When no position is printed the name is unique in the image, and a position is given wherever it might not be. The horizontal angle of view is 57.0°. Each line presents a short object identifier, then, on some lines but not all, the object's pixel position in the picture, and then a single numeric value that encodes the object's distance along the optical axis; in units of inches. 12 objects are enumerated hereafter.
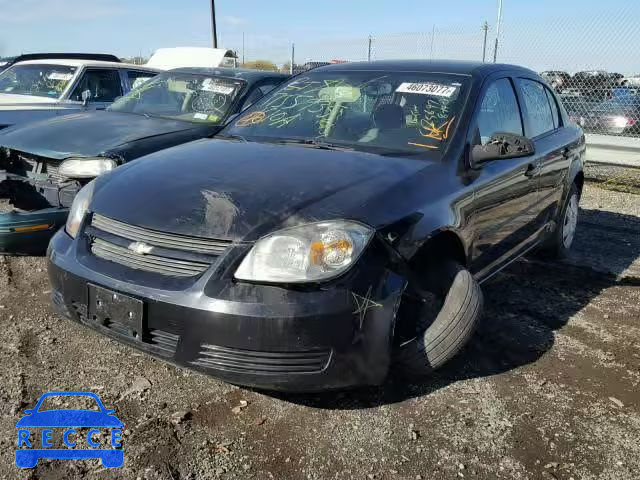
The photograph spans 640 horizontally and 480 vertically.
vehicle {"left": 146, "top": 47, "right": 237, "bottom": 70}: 380.5
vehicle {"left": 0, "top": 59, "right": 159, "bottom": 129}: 282.7
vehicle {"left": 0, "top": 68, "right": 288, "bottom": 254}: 157.9
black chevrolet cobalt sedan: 92.8
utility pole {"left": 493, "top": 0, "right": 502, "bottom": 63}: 460.9
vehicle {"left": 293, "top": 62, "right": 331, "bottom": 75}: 675.2
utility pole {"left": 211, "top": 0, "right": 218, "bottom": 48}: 820.1
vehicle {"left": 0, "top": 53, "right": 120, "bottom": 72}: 467.3
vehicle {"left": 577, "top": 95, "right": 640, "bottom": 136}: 424.8
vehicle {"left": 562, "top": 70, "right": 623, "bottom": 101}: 423.5
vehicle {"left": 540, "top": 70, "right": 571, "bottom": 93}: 443.8
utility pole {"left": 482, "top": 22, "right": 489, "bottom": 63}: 465.4
